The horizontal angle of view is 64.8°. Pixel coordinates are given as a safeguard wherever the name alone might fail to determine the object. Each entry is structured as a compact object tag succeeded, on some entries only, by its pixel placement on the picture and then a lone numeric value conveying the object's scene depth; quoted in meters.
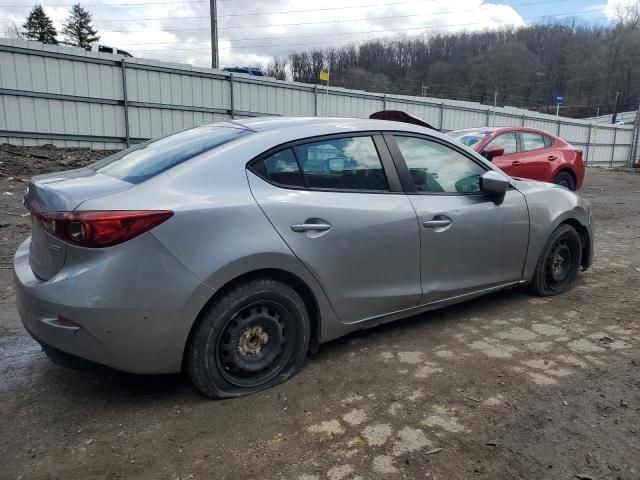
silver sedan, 2.34
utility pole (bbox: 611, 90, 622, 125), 54.79
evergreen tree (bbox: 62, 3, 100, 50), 61.41
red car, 8.32
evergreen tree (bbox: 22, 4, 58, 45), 55.96
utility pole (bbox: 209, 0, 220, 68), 19.19
